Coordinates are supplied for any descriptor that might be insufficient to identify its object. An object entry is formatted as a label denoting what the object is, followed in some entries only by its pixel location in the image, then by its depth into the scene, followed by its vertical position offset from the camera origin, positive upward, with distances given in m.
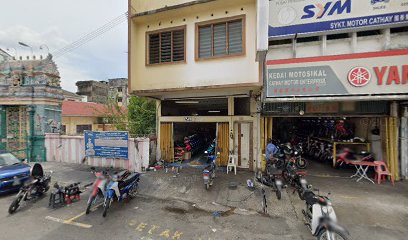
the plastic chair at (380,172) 7.50 -2.16
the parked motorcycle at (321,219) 3.49 -2.06
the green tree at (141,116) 14.76 +0.25
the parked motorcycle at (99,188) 5.43 -2.08
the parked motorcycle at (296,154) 9.08 -1.72
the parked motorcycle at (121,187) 5.37 -2.18
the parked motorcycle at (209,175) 6.92 -2.16
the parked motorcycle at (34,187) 5.57 -2.28
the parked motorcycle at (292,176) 6.30 -2.21
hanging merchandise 8.57 -0.51
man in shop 7.79 -1.35
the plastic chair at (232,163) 8.76 -2.12
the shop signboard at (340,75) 6.37 +1.63
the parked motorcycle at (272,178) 6.17 -2.19
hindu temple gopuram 11.20 +0.85
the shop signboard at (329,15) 6.62 +3.98
